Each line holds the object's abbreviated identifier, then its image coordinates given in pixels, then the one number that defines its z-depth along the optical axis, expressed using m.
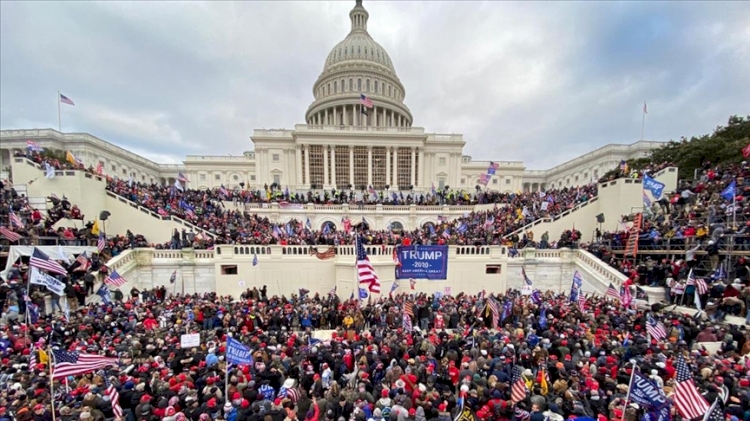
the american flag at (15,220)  15.73
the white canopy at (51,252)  14.08
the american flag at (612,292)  13.31
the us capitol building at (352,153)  51.03
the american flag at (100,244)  16.67
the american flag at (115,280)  13.91
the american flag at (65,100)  30.31
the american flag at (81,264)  14.71
